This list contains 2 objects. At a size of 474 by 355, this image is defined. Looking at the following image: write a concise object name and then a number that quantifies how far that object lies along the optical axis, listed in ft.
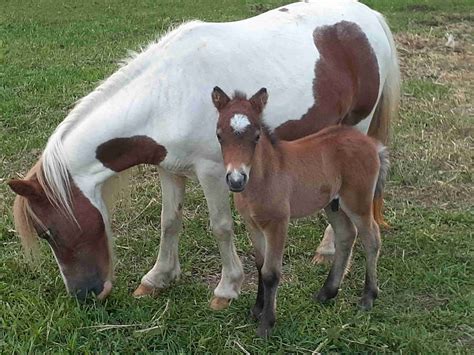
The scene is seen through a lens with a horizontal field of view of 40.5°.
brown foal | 10.26
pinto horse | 11.53
